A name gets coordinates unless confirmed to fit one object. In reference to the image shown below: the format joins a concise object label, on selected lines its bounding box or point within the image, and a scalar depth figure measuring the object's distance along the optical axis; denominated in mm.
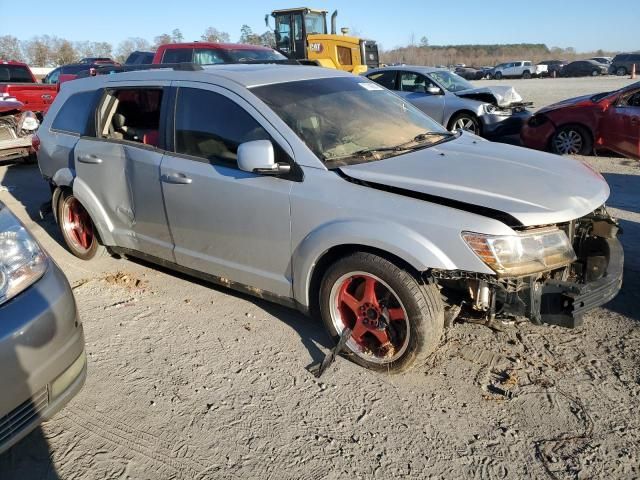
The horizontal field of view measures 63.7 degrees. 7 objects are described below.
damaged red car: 8281
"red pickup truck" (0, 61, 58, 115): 11891
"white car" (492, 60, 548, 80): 50688
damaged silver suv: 2723
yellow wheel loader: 15750
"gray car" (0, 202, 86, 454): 2176
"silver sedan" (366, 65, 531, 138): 10398
